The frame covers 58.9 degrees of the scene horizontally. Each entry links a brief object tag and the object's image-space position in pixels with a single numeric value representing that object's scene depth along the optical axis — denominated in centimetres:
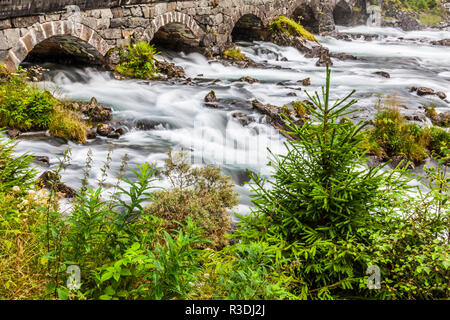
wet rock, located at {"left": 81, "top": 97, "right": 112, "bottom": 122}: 800
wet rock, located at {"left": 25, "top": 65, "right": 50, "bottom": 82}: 958
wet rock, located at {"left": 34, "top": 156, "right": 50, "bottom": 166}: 613
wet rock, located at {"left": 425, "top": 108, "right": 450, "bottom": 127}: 933
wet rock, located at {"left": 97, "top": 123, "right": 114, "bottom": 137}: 760
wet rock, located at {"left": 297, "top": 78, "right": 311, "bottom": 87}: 1186
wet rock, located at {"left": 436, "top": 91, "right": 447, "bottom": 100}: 1131
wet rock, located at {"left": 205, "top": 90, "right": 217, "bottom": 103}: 962
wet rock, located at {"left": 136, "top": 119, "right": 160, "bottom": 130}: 820
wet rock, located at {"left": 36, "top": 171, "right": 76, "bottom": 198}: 503
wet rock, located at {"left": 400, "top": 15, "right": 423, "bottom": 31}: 2947
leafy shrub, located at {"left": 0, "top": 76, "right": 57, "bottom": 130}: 708
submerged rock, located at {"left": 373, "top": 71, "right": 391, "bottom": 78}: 1370
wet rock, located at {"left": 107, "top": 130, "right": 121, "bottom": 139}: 761
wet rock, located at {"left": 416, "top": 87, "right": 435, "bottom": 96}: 1143
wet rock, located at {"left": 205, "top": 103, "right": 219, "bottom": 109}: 933
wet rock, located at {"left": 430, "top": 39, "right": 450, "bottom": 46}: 2156
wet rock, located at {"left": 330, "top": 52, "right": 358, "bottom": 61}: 1674
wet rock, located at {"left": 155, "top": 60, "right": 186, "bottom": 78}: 1192
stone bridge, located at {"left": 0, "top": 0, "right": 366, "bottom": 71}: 812
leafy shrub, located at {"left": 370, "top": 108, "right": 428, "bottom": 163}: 787
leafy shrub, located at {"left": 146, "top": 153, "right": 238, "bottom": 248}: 437
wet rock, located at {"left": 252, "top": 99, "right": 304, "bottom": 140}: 845
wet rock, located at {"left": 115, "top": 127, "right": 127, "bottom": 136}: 777
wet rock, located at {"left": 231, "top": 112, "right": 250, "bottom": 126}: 857
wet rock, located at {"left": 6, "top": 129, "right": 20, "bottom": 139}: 691
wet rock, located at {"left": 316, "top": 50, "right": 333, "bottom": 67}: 1530
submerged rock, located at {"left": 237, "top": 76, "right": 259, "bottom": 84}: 1154
